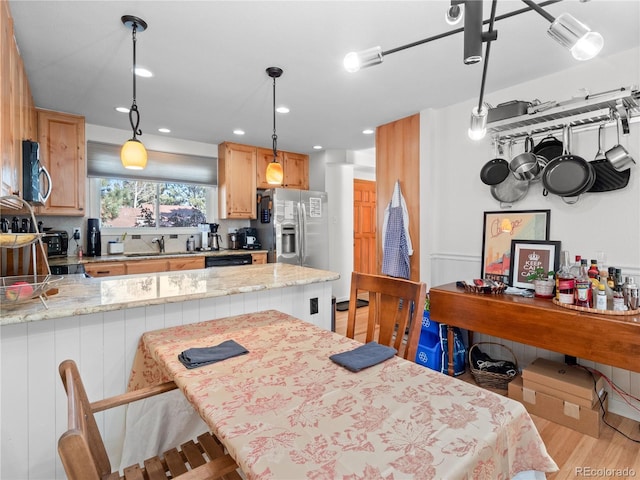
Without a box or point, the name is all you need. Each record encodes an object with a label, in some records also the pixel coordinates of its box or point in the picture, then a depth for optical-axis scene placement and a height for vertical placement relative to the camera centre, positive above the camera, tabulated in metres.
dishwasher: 4.03 -0.35
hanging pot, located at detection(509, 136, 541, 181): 2.47 +0.51
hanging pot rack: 2.00 +0.79
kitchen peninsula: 1.29 -0.46
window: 4.05 +0.37
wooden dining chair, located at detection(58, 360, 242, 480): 0.58 -0.55
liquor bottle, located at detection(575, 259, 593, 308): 2.03 -0.38
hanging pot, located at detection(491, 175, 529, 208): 2.68 +0.34
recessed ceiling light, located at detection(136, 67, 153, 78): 2.47 +1.21
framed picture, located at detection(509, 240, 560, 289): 2.49 -0.20
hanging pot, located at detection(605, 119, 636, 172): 2.09 +0.47
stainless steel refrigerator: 4.57 +0.09
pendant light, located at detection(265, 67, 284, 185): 2.46 +0.47
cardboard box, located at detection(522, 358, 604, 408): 2.06 -0.97
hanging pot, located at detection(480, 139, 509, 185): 2.73 +0.51
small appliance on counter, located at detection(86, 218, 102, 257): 3.71 -0.07
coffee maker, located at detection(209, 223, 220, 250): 4.61 -0.07
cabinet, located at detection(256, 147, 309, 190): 4.83 +1.00
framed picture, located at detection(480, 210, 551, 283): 2.61 -0.01
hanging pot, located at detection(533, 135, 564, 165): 2.48 +0.64
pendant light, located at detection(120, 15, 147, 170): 1.92 +0.49
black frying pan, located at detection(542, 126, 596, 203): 2.25 +0.40
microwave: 2.15 +0.41
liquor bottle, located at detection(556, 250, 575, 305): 2.09 -0.36
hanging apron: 3.42 -0.14
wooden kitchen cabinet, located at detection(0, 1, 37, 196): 1.56 +0.70
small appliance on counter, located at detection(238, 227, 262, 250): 4.70 -0.09
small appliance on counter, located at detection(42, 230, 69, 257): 3.39 -0.12
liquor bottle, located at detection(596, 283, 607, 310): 1.95 -0.40
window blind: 3.87 +0.84
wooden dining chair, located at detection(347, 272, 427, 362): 1.41 -0.34
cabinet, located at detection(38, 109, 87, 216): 3.30 +0.74
